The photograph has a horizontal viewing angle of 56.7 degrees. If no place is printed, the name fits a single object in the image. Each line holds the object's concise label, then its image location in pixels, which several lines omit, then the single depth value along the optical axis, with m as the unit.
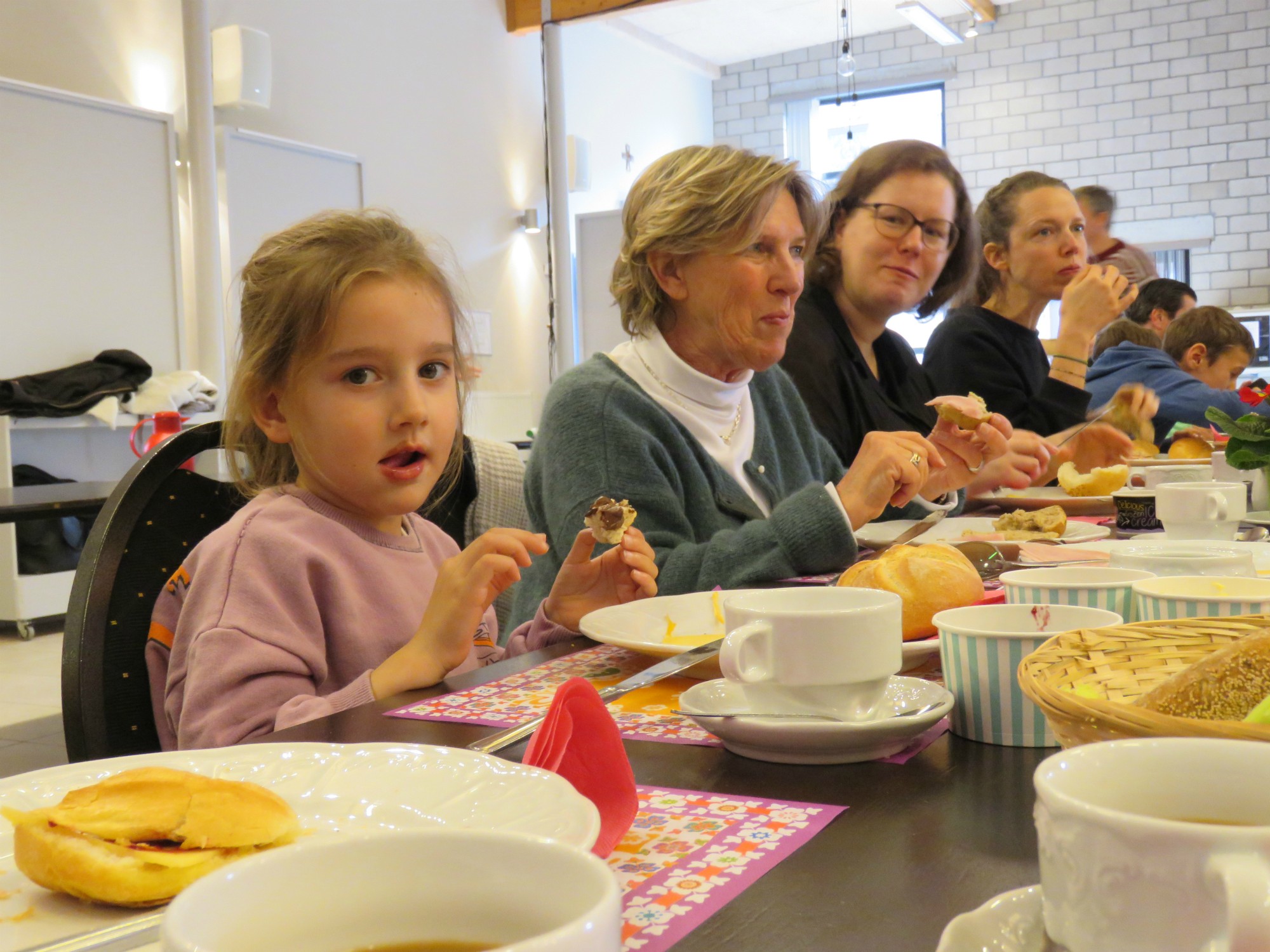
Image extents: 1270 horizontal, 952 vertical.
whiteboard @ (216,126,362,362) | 5.94
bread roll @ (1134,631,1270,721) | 0.54
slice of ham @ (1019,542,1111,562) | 1.36
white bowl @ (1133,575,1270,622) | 0.80
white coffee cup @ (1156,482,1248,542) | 1.47
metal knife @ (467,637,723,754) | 0.70
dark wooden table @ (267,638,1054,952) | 0.47
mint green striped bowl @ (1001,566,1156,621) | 0.91
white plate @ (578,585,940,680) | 1.07
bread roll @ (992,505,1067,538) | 1.71
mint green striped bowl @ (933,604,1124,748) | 0.73
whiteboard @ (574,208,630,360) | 8.64
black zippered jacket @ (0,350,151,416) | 4.88
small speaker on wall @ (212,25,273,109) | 5.86
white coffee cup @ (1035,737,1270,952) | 0.31
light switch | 8.03
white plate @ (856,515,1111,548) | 1.72
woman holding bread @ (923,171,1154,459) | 3.07
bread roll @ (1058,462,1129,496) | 2.24
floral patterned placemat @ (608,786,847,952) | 0.49
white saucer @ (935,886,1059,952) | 0.38
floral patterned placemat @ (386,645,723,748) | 0.81
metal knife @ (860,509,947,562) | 1.67
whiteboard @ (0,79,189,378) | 5.12
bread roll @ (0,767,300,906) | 0.46
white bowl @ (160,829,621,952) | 0.31
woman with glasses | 2.59
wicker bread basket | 0.53
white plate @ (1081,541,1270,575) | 1.08
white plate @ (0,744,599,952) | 0.48
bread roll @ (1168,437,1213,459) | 2.73
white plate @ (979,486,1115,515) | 2.15
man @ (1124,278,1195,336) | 5.54
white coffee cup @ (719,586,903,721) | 0.71
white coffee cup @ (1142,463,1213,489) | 2.09
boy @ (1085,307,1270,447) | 4.07
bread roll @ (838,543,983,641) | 1.03
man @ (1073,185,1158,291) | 4.66
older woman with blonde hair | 1.64
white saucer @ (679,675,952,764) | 0.68
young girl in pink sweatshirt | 1.05
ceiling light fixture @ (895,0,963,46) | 7.77
